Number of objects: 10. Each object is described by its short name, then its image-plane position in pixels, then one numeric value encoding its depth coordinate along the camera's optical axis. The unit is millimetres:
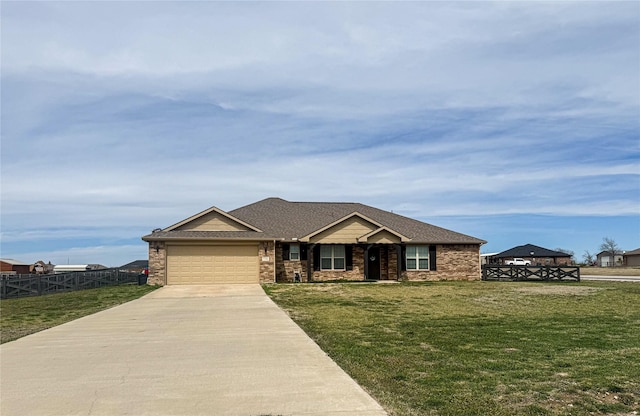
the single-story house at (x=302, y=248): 27297
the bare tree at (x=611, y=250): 85000
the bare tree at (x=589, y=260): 92594
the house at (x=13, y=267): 73994
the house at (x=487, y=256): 66144
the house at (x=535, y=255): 59525
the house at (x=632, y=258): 73562
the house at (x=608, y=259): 82875
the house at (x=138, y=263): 78850
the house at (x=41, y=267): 69162
